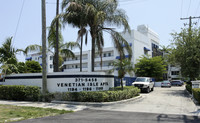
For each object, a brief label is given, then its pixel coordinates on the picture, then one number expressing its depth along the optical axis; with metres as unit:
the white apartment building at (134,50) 50.30
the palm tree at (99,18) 14.64
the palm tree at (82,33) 14.68
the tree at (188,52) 21.36
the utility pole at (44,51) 14.00
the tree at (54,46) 18.84
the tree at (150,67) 43.44
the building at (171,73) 75.50
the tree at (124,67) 16.48
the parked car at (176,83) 46.44
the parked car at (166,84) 38.89
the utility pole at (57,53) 16.33
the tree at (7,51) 18.83
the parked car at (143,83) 22.59
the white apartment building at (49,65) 68.35
